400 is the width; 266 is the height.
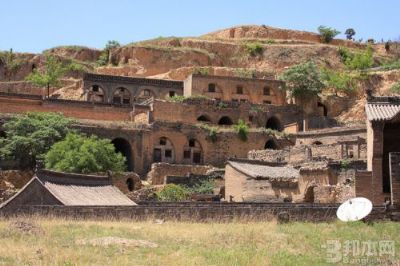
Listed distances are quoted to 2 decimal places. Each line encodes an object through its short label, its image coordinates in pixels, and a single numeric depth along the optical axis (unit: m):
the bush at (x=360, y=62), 71.56
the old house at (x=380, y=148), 22.83
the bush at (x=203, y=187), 38.44
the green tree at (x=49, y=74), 62.03
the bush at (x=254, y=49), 74.31
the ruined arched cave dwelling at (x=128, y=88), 60.41
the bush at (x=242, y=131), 50.47
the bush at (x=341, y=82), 60.44
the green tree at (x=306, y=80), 56.94
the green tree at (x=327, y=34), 83.56
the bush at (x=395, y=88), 55.68
